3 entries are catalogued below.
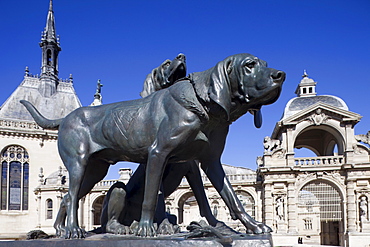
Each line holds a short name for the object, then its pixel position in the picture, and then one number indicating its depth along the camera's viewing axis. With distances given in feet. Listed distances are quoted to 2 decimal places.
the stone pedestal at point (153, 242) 10.77
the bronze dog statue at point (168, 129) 11.62
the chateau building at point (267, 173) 89.04
